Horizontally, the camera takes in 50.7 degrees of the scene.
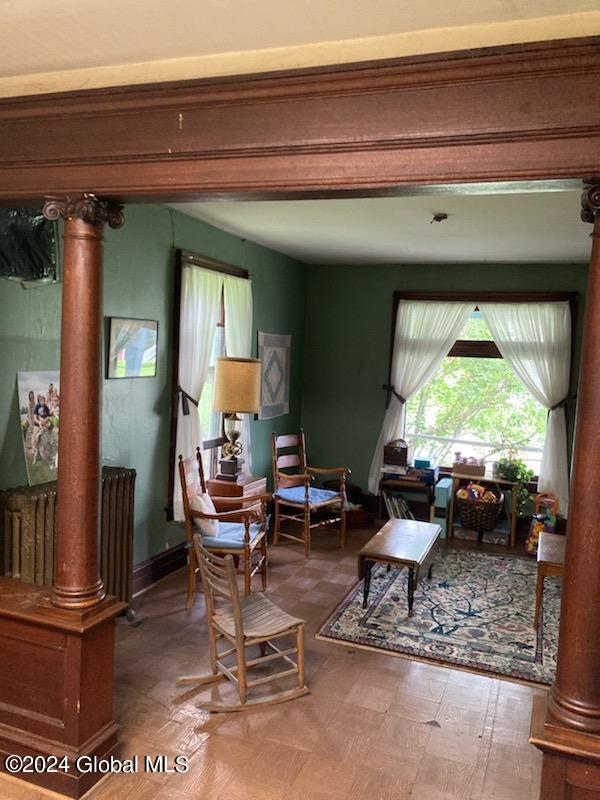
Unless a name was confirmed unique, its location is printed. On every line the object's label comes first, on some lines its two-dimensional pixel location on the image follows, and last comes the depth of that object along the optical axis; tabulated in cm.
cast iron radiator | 323
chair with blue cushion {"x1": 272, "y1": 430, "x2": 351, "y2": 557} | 564
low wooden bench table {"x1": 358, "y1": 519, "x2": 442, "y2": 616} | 423
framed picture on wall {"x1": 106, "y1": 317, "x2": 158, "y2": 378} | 415
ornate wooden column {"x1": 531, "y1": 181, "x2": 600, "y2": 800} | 185
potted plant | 624
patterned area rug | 379
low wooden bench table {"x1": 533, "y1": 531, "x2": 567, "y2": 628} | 402
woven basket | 616
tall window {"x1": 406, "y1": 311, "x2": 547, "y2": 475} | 656
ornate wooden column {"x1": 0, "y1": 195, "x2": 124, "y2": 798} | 246
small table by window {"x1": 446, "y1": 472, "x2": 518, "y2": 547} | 620
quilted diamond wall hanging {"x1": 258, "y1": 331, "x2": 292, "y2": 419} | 631
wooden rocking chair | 300
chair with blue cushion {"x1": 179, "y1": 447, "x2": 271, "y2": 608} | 425
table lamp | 491
